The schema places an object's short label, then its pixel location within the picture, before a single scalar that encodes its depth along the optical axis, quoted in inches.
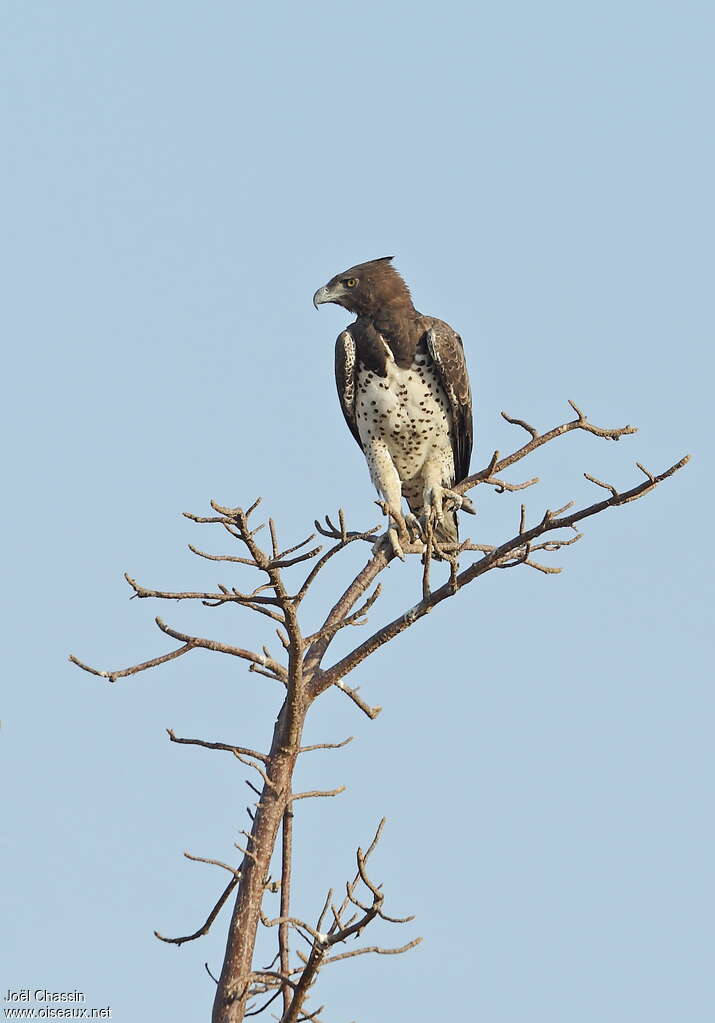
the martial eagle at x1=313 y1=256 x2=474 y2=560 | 715.4
